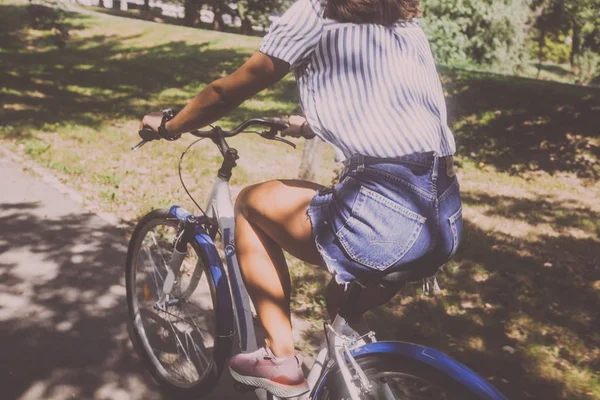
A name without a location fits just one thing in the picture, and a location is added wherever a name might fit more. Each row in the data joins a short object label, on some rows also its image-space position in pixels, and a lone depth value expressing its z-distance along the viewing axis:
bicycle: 1.85
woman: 1.81
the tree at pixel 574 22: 21.38
